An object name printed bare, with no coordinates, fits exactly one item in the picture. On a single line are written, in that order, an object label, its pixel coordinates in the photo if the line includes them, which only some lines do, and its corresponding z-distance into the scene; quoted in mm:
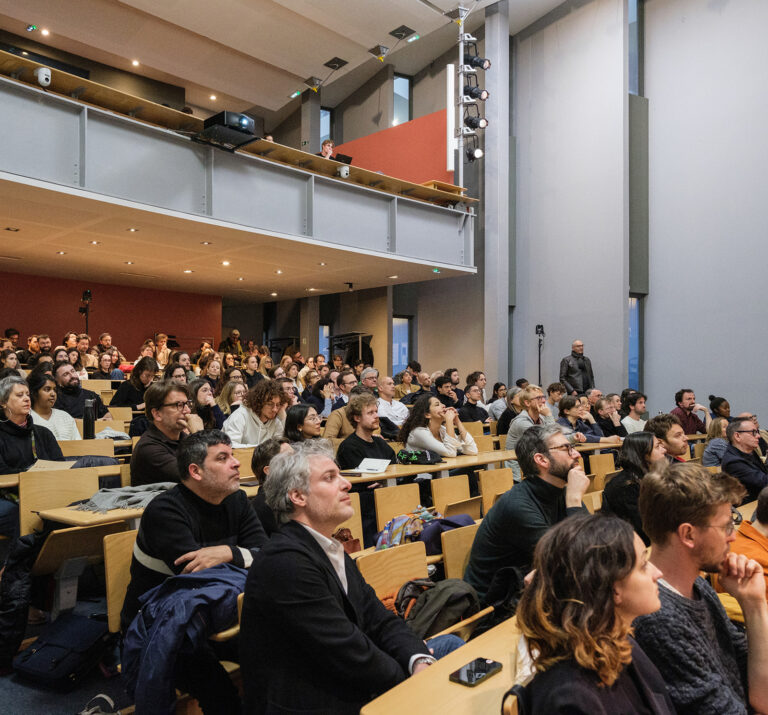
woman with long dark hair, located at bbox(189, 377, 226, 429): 5203
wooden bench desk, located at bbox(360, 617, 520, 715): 1421
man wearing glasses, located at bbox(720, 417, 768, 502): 4316
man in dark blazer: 1644
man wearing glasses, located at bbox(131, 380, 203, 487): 3418
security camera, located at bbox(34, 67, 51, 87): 6039
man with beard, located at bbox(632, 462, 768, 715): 1462
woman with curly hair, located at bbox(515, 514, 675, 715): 1156
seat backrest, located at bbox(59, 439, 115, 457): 4410
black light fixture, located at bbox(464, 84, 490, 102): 10445
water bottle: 4871
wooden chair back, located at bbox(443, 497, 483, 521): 3584
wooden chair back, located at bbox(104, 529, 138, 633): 2344
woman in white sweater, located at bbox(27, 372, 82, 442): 4605
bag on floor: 2596
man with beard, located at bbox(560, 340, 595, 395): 10242
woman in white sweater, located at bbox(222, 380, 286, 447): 4879
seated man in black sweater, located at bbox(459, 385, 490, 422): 7684
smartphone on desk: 1536
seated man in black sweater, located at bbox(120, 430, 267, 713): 2115
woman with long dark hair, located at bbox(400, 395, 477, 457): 4840
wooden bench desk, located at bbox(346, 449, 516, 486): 3992
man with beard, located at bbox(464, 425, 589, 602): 2465
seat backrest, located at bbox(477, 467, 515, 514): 4012
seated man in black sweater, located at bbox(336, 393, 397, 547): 4406
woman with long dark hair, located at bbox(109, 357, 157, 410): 6531
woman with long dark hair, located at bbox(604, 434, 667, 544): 3123
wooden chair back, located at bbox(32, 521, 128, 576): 2793
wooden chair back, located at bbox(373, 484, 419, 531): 3357
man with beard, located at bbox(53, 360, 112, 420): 5594
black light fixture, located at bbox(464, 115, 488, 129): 10453
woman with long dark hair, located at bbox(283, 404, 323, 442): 4152
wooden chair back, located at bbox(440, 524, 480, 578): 2697
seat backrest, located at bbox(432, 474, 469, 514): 3781
